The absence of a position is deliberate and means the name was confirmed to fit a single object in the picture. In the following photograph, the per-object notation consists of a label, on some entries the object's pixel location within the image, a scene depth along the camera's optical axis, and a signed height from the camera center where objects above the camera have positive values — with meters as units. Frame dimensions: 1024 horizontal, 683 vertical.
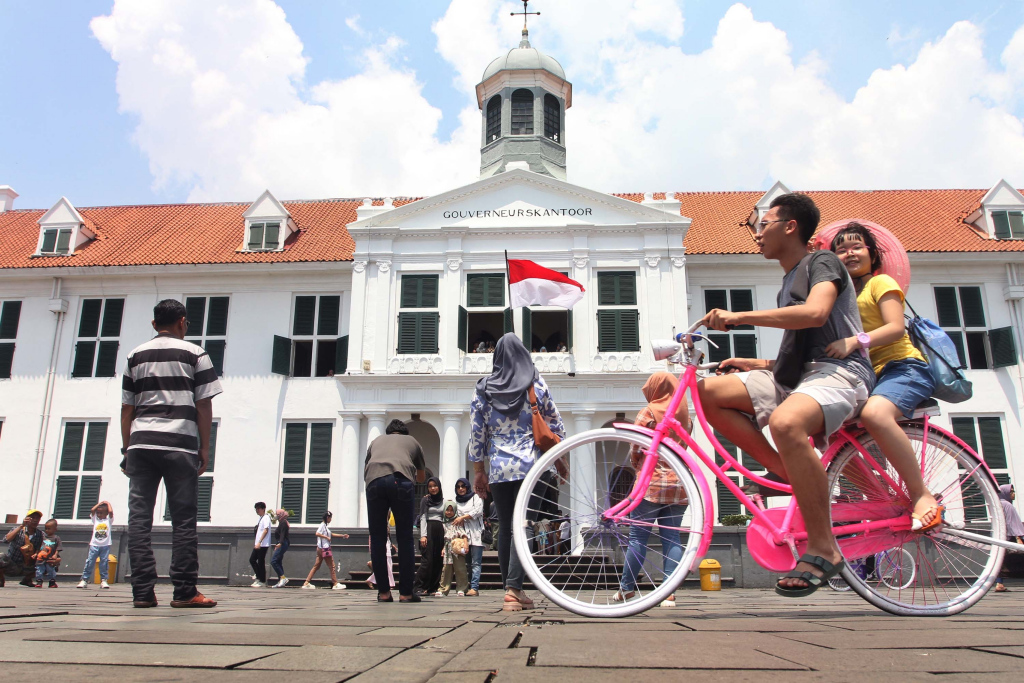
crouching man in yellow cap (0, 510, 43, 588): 11.87 -0.59
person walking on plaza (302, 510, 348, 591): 14.20 -0.80
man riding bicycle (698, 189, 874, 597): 3.03 +0.55
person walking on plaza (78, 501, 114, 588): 13.49 -0.63
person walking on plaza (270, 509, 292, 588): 14.66 -0.71
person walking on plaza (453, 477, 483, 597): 10.88 -0.17
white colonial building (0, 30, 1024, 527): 18.73 +4.83
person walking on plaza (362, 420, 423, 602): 6.04 +0.07
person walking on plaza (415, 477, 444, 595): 9.87 -0.41
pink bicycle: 3.15 -0.04
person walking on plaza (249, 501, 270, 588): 14.13 -0.70
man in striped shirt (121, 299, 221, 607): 4.43 +0.41
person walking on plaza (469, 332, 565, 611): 4.97 +0.57
